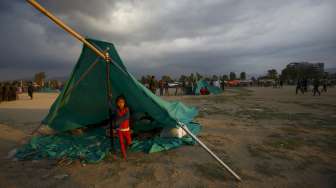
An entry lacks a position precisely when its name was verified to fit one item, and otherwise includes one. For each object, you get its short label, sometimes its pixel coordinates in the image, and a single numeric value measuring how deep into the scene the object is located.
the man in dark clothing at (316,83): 16.50
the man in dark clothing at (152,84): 13.88
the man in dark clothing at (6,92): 15.97
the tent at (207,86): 21.88
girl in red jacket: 3.78
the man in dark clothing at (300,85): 19.44
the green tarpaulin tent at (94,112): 4.01
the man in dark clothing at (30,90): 17.84
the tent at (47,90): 34.53
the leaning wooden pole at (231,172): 2.83
